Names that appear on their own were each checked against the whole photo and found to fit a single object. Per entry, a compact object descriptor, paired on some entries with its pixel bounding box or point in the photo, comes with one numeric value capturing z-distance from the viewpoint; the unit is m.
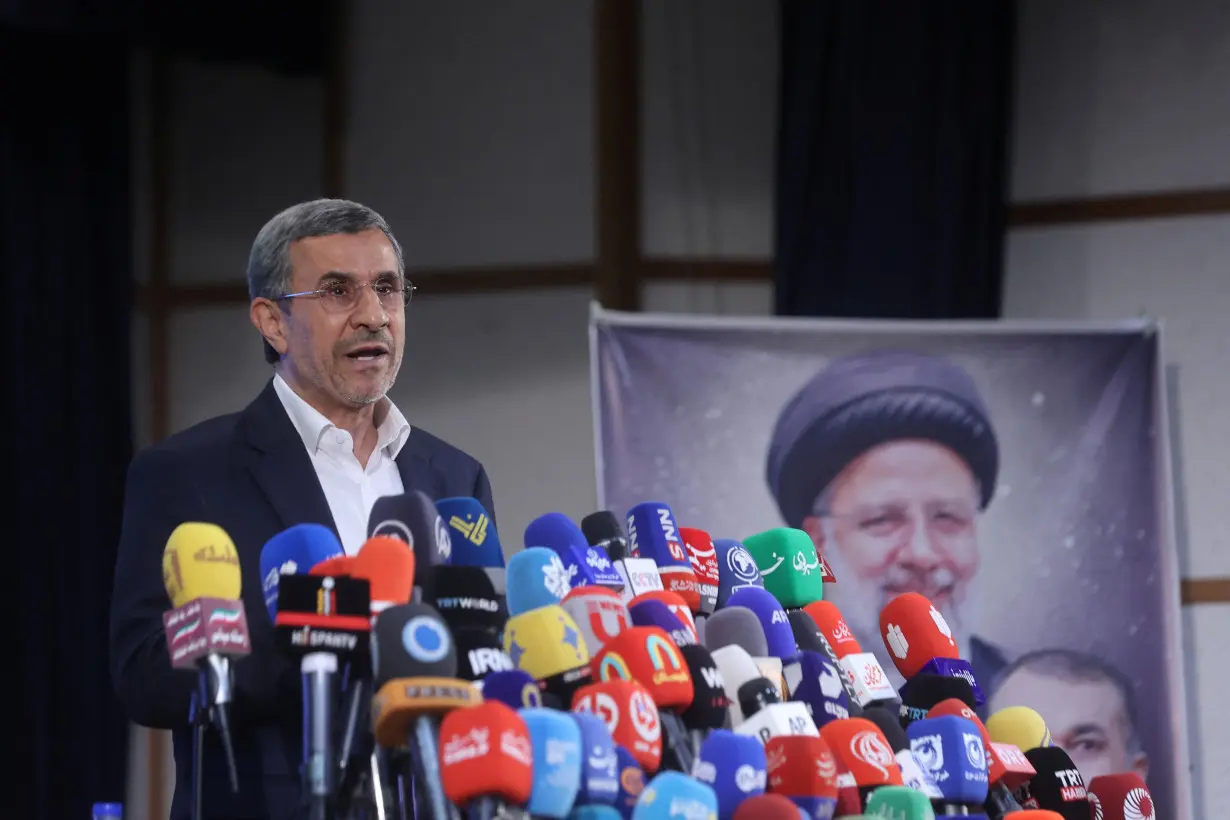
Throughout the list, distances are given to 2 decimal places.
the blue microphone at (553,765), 6.13
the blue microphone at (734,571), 6.72
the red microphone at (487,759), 6.10
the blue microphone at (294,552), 6.34
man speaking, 6.47
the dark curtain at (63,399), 11.34
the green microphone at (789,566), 6.73
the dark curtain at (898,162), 11.39
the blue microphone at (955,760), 6.47
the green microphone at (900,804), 6.33
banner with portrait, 9.89
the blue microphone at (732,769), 6.25
